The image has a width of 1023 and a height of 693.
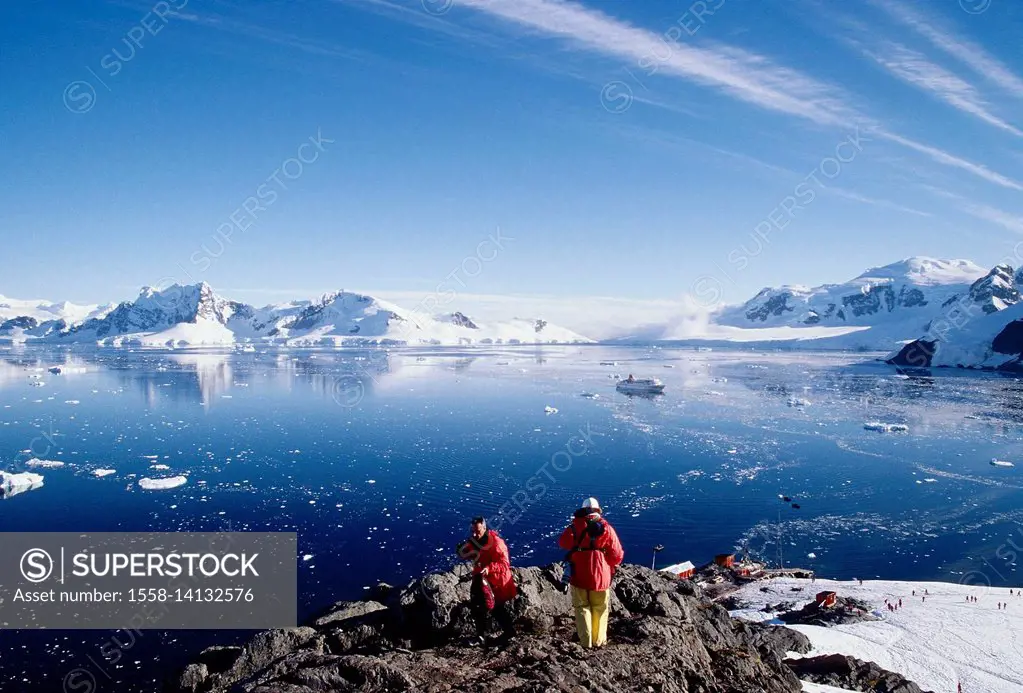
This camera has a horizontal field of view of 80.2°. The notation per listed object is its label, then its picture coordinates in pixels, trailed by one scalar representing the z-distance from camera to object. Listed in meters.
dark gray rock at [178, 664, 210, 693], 9.17
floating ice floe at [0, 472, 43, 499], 22.81
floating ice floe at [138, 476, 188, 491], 23.50
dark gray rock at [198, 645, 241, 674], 9.84
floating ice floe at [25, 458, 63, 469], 26.70
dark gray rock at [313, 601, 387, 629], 8.62
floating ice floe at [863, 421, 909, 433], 38.66
